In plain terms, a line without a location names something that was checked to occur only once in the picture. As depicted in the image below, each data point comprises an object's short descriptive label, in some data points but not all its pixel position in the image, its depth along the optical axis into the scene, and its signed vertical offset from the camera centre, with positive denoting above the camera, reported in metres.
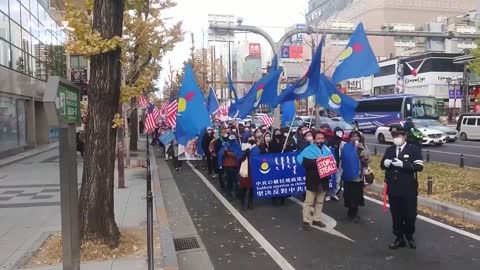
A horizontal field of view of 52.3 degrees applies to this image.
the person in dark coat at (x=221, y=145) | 12.65 -0.87
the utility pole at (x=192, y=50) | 47.98 +6.74
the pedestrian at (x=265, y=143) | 11.30 -0.63
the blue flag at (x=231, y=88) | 17.77 +1.04
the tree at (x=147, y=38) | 17.14 +2.93
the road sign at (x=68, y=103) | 4.59 +0.15
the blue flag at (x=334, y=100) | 11.13 +0.36
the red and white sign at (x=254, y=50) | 96.38 +13.16
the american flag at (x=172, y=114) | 18.36 +0.10
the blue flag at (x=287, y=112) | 18.79 +0.16
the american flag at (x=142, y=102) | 24.05 +0.81
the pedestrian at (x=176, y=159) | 18.04 -1.61
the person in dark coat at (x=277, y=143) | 11.48 -0.64
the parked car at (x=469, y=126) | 30.23 -0.75
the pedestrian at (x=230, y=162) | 11.30 -1.05
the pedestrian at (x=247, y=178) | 10.08 -1.27
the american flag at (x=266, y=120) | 27.66 -0.25
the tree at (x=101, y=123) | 6.69 -0.07
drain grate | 7.49 -1.99
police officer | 6.77 -0.94
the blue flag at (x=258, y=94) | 12.57 +0.60
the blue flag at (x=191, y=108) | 12.12 +0.22
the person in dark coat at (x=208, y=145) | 15.95 -0.95
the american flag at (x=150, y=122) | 22.74 -0.22
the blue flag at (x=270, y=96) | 12.39 +0.52
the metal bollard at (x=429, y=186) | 10.53 -1.55
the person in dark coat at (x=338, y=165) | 10.42 -1.06
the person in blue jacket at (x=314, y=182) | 8.14 -1.11
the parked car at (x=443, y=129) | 28.22 -0.82
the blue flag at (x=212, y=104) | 18.70 +0.50
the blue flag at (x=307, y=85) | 10.45 +0.69
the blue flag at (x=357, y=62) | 10.80 +1.20
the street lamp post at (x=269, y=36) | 17.67 +3.04
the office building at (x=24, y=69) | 22.84 +2.77
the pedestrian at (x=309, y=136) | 8.70 -0.37
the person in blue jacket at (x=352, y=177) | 8.69 -1.10
